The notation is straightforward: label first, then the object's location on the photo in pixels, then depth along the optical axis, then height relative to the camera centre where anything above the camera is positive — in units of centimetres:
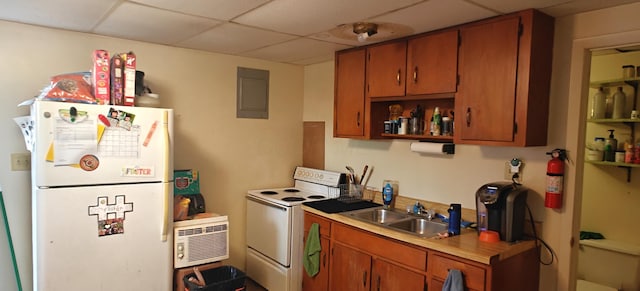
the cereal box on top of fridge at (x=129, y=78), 248 +29
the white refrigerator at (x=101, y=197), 217 -47
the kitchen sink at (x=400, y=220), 267 -68
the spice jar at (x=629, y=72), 315 +55
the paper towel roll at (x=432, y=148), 268 -12
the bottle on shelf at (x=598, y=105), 336 +28
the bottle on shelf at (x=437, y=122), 275 +7
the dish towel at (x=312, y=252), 300 -100
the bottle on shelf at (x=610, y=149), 326 -11
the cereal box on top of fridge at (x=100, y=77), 238 +28
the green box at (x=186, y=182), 317 -50
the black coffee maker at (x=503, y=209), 218 -45
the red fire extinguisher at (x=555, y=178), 215 -25
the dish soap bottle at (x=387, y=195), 307 -53
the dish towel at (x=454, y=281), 200 -81
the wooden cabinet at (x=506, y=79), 210 +32
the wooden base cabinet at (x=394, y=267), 202 -83
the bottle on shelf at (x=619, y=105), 321 +27
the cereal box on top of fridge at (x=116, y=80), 243 +27
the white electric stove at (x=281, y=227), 319 -89
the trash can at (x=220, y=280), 258 -114
